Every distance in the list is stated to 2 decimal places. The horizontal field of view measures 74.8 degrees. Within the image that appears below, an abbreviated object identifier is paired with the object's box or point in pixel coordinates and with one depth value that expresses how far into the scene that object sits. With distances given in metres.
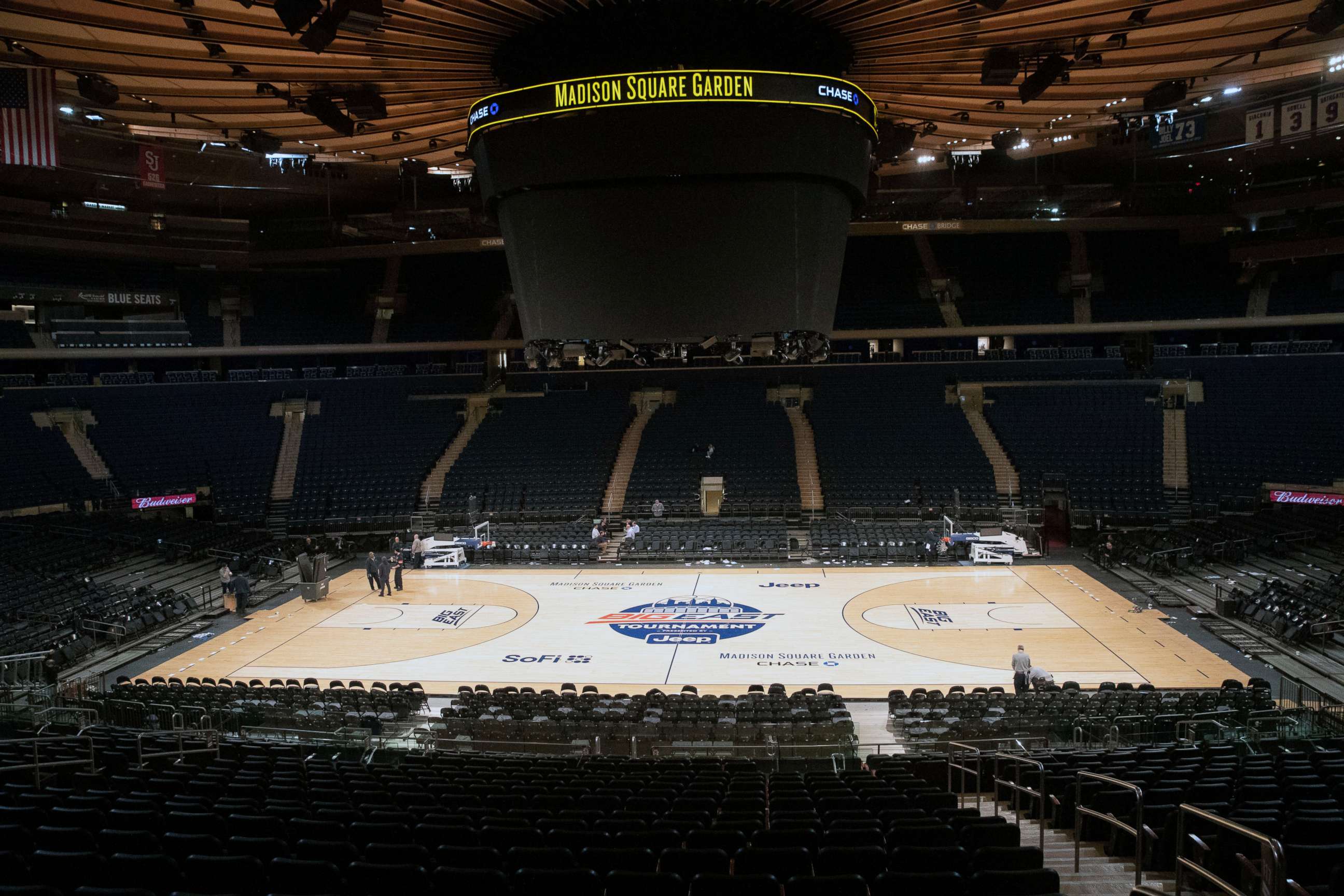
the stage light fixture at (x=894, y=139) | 15.02
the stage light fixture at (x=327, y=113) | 12.39
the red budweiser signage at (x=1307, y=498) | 27.25
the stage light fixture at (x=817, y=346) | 12.38
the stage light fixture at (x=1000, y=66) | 11.22
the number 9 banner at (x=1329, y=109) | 21.89
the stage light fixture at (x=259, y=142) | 15.32
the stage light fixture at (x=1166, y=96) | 13.86
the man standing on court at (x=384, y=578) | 26.20
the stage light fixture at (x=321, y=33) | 8.82
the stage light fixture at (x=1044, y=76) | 11.55
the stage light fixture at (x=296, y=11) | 8.65
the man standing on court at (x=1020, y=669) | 16.05
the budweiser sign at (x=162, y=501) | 32.12
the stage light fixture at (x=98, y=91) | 12.01
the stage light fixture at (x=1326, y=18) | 10.33
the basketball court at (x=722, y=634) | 18.50
